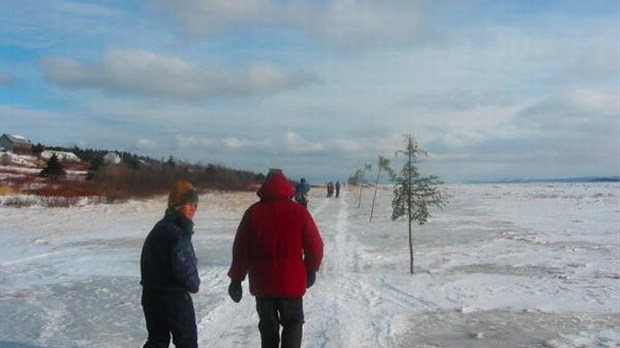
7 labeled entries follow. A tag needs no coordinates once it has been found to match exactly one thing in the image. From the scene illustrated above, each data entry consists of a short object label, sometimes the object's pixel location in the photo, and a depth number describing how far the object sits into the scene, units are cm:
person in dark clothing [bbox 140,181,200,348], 535
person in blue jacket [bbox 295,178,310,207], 2111
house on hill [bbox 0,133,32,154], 10755
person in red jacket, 558
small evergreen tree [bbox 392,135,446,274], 1522
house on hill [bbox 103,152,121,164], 8806
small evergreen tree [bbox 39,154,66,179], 5934
